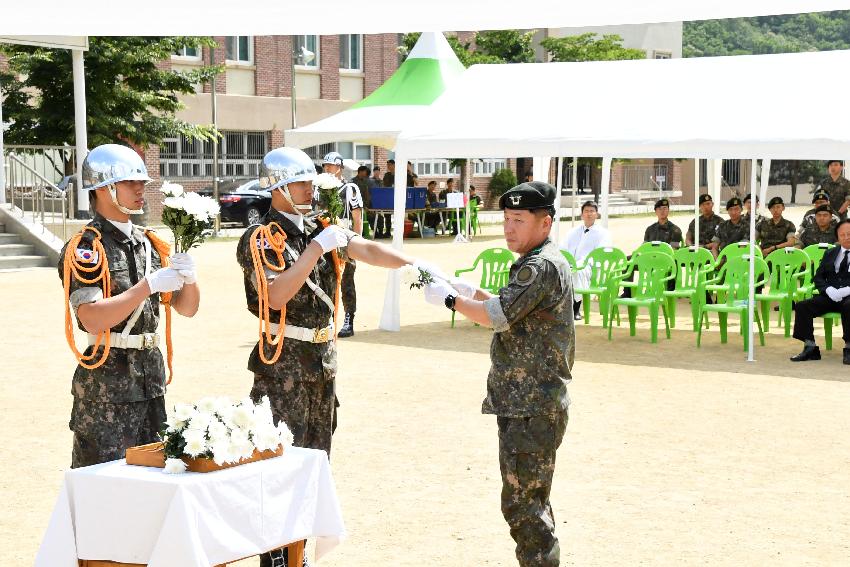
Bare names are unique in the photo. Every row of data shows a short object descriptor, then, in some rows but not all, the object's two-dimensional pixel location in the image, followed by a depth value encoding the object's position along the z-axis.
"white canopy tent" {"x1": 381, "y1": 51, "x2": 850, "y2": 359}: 12.48
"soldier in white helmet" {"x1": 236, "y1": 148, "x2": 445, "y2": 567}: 5.29
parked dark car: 33.31
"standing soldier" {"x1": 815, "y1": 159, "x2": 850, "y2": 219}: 18.70
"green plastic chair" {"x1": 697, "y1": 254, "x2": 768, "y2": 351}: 13.26
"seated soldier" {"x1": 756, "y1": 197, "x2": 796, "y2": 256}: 16.94
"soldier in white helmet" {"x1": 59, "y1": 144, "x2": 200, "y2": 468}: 4.83
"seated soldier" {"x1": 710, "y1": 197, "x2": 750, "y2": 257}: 16.95
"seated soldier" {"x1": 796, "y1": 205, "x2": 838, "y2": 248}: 15.98
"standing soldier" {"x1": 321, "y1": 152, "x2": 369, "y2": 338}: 11.62
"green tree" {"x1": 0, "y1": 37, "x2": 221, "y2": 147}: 27.45
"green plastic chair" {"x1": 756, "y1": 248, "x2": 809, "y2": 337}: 14.05
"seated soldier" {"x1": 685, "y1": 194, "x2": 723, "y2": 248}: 17.92
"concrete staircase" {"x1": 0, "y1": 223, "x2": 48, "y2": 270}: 21.66
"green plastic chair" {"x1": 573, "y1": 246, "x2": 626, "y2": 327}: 14.37
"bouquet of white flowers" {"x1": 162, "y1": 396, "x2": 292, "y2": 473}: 4.12
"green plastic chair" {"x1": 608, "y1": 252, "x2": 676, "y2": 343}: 13.60
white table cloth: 3.93
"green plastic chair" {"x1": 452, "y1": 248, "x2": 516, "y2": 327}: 14.72
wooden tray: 4.14
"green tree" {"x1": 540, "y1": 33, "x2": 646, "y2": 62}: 45.38
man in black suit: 12.39
